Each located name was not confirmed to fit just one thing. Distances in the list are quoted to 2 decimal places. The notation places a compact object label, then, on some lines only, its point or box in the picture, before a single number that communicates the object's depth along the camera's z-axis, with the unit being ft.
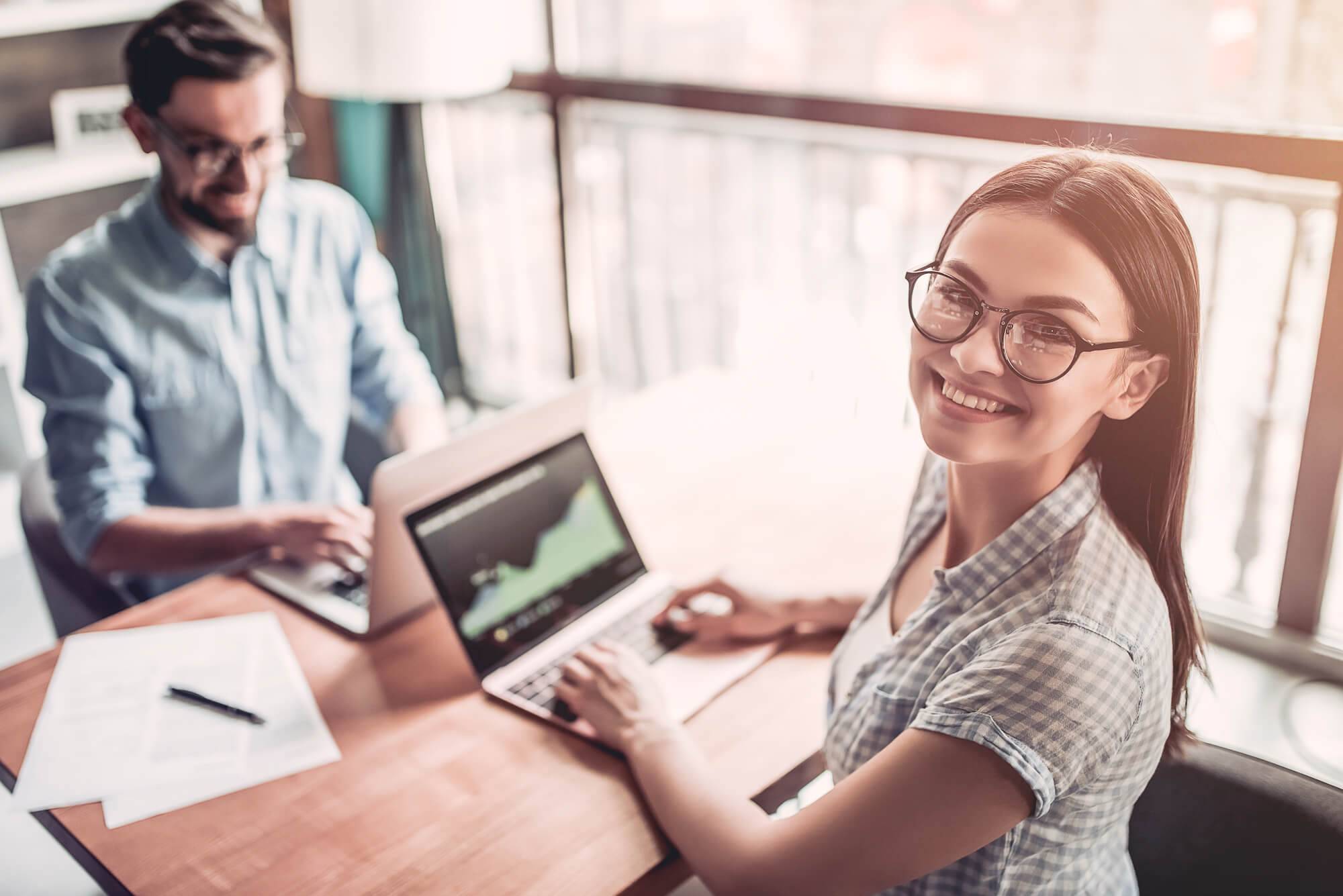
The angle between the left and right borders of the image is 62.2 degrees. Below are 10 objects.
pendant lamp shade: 7.28
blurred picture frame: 9.55
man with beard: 5.79
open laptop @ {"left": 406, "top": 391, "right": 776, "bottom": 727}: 4.66
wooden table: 3.72
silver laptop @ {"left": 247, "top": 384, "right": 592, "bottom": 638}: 4.61
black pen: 4.42
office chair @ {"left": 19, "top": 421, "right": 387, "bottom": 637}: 5.77
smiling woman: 3.16
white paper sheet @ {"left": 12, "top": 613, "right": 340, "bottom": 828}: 4.08
